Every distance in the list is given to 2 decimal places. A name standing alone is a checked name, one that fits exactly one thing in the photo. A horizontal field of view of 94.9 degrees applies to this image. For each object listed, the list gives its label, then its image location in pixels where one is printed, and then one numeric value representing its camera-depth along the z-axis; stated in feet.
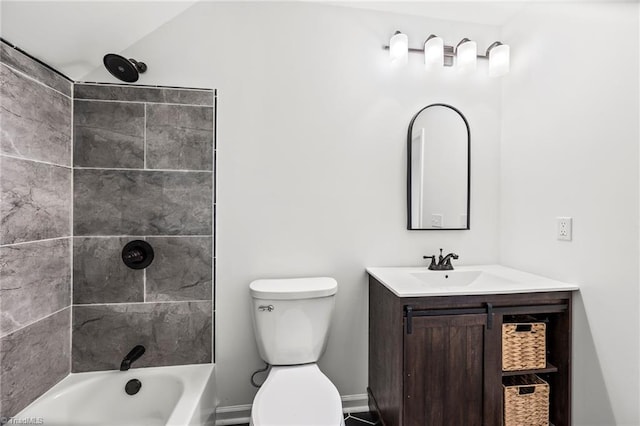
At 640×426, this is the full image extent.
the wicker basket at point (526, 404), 4.50
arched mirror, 5.92
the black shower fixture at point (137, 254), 4.92
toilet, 4.71
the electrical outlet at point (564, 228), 4.64
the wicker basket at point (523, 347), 4.46
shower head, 4.38
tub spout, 4.75
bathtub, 4.43
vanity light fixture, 5.55
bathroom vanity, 4.22
